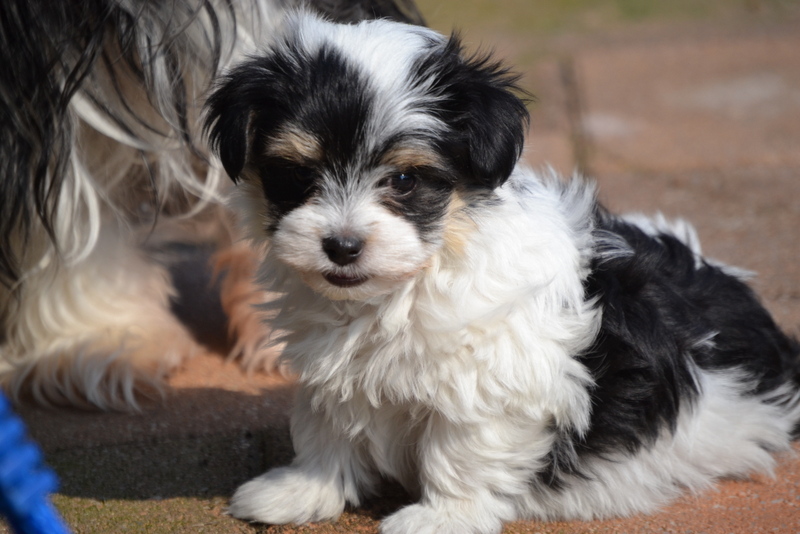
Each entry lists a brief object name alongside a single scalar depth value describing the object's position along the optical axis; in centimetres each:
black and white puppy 120
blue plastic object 108
